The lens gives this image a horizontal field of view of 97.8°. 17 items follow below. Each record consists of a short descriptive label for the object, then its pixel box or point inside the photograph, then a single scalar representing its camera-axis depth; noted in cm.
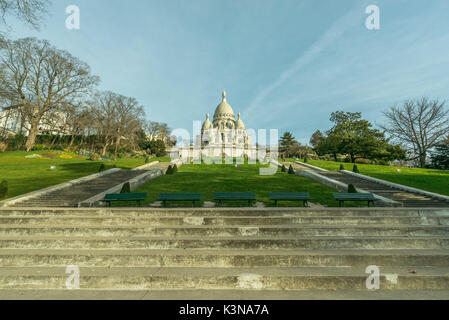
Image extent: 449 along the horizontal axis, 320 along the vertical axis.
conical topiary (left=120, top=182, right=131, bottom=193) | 1091
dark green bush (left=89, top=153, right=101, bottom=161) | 3015
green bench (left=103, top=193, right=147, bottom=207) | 919
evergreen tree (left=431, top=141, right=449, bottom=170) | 3097
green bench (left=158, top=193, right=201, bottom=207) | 921
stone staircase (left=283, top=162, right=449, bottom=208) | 1012
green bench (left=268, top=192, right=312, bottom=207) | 919
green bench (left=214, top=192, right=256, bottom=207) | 935
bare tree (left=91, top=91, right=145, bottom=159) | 4000
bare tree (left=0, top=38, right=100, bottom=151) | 3070
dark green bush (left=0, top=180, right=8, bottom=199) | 973
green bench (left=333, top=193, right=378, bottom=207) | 930
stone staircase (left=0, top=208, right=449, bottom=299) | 420
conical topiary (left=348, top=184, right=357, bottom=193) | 1098
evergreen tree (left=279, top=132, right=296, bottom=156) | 6943
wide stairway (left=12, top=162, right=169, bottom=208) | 969
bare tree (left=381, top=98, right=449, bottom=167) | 3512
